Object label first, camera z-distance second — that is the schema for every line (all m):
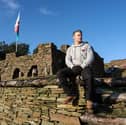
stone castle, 11.62
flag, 14.81
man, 2.46
